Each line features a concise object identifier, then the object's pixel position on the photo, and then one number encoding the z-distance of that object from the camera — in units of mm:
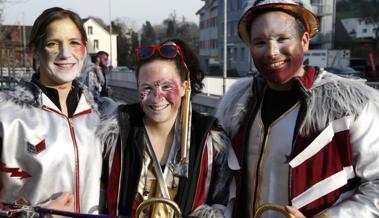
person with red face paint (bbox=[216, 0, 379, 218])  2094
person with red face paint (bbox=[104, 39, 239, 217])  2230
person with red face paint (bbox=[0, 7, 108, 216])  2119
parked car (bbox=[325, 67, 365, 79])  23427
